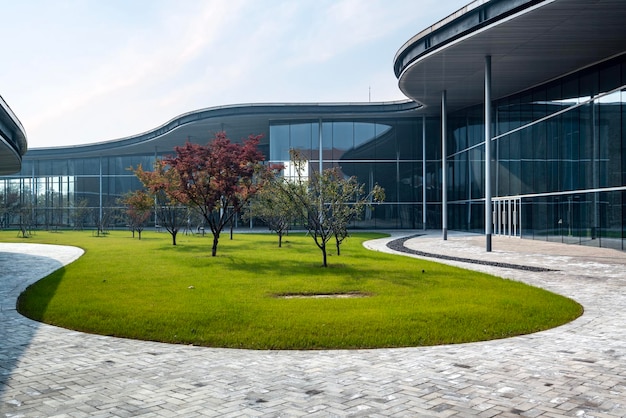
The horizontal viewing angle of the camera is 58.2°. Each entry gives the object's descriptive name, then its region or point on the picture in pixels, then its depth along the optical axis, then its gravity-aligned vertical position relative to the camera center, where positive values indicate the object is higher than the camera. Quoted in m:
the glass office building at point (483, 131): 24.11 +6.17
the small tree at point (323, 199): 19.00 +0.45
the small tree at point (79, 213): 59.49 -0.04
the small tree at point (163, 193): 27.87 +1.14
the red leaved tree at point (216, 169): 24.03 +1.88
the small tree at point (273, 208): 20.38 +0.20
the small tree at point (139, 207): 36.78 +0.37
